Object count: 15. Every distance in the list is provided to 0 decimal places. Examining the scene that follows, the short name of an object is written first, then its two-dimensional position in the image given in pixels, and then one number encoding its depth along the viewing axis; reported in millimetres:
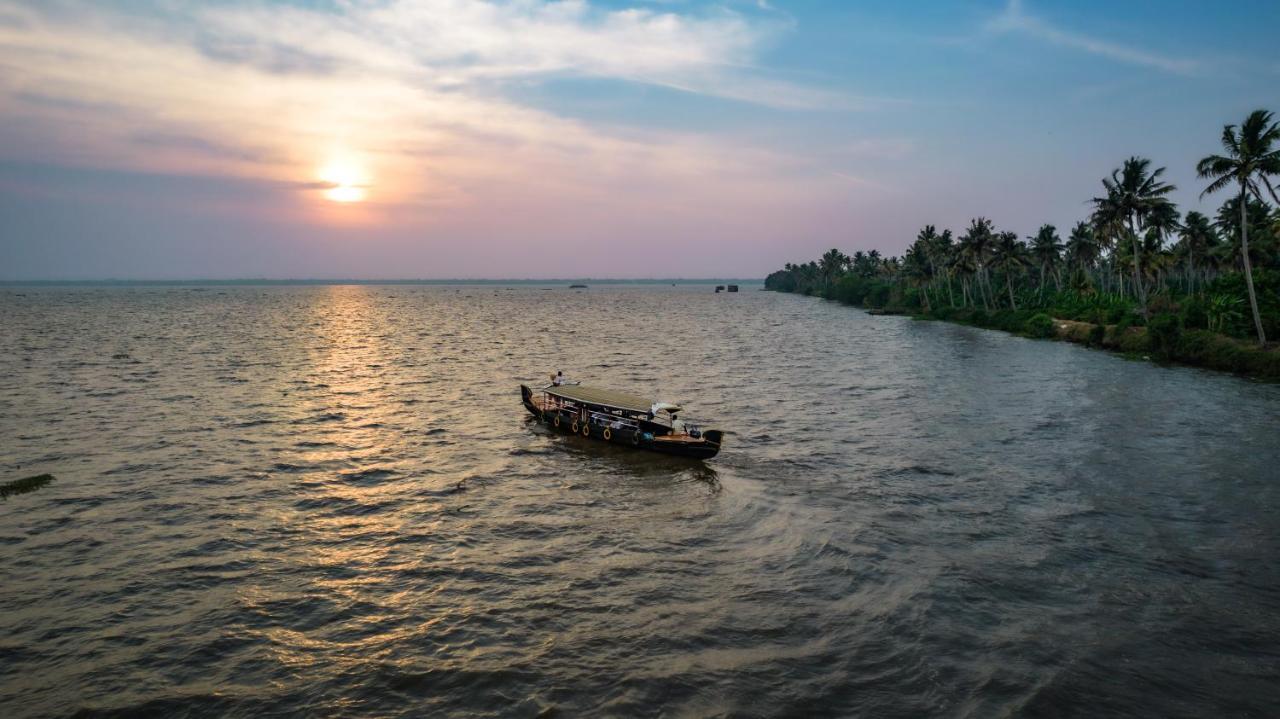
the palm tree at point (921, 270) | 143500
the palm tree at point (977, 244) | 113125
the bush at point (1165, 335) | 63094
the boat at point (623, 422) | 32750
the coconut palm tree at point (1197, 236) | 96469
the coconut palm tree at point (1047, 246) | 116106
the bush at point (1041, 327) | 90875
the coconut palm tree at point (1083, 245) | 112000
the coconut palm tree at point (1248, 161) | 50625
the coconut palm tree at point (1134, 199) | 71250
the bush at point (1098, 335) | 77000
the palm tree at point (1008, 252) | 113625
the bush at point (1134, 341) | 67562
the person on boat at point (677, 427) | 33531
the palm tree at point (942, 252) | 132100
